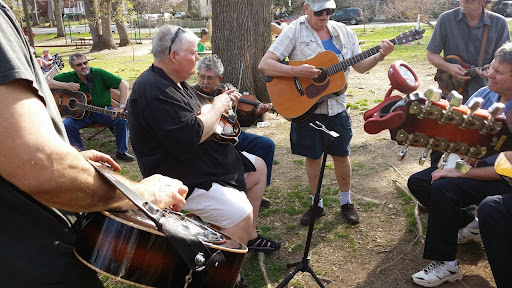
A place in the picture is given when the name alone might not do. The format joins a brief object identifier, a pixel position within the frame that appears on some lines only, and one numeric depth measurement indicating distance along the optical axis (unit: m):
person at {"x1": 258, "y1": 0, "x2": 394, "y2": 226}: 3.92
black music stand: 2.97
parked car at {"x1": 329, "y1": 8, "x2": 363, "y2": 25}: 31.16
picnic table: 22.41
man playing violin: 4.23
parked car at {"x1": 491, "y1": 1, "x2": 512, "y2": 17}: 27.17
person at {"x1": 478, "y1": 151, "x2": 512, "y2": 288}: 2.71
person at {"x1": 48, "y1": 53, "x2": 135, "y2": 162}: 6.16
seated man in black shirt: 2.71
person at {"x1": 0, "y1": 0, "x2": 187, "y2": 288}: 1.14
